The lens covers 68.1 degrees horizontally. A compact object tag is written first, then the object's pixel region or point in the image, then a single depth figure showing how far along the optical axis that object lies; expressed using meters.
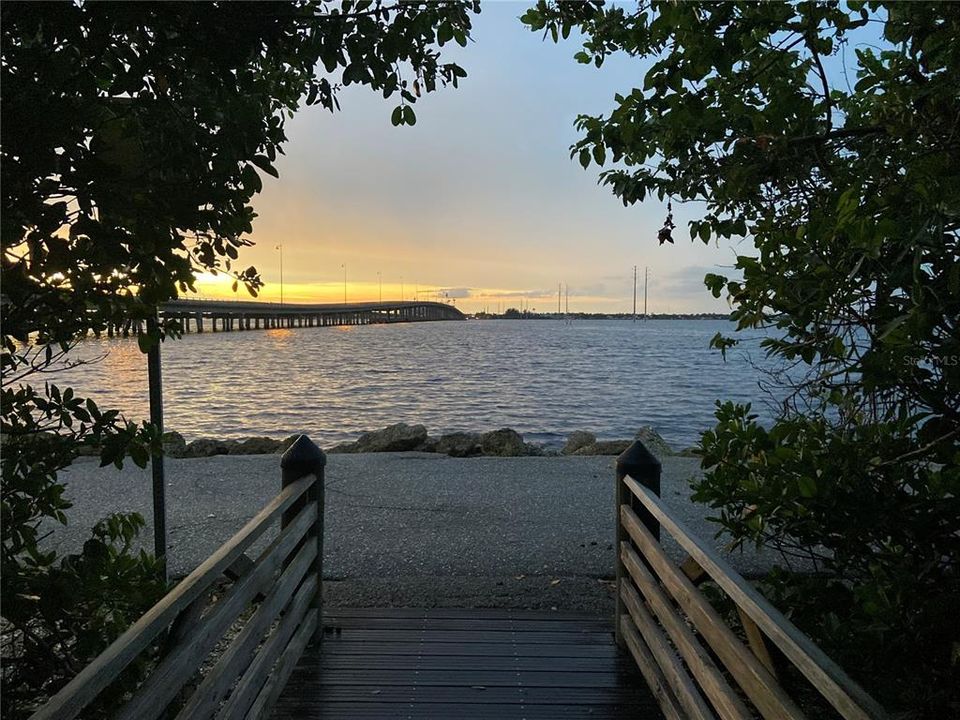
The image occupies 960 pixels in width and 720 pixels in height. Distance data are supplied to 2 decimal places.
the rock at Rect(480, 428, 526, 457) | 12.94
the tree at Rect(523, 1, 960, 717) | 2.25
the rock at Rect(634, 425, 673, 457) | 13.56
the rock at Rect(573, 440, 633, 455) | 13.15
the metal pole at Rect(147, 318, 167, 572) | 3.47
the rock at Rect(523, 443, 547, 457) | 13.05
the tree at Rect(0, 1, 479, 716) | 1.76
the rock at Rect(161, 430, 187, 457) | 12.75
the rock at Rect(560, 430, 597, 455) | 14.24
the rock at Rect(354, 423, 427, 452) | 13.33
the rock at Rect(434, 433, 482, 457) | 12.71
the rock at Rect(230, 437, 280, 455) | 13.59
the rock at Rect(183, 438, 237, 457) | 13.04
